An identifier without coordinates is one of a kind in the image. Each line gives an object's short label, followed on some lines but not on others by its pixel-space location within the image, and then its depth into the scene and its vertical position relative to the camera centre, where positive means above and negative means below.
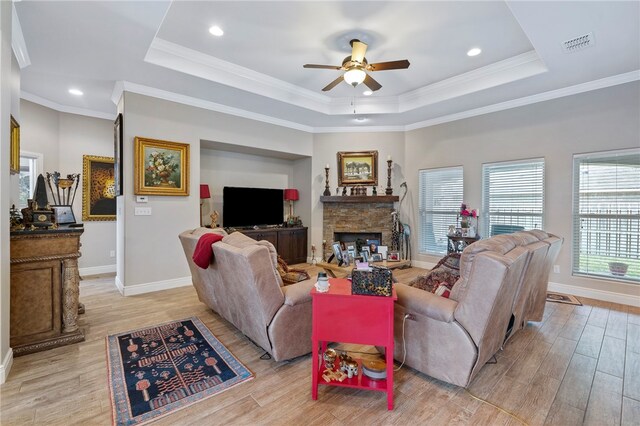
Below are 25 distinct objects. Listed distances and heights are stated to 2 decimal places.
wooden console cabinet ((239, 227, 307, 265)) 5.64 -0.65
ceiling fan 3.20 +1.67
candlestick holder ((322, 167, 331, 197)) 6.21 +0.52
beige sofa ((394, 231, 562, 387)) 1.80 -0.71
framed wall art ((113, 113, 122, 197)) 4.16 +0.79
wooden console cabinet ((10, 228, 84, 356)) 2.47 -0.75
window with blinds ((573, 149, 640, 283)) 3.79 -0.04
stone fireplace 6.18 -0.22
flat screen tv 5.55 +0.05
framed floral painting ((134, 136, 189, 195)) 4.14 +0.63
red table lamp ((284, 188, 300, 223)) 6.39 +0.33
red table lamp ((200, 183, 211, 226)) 5.08 +0.30
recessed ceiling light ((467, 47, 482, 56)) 3.64 +2.08
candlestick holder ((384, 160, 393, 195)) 6.06 +0.58
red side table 1.81 -0.75
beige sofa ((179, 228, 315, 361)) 2.12 -0.70
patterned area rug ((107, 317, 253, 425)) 1.86 -1.28
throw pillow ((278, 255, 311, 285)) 2.87 -0.69
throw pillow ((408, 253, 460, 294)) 2.62 -0.64
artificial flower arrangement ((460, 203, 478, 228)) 5.02 -0.06
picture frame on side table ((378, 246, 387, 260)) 4.25 -0.63
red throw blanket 2.54 -0.38
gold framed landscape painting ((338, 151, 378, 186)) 6.17 +0.94
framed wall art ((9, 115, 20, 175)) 2.70 +0.60
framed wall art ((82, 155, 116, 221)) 5.17 +0.36
